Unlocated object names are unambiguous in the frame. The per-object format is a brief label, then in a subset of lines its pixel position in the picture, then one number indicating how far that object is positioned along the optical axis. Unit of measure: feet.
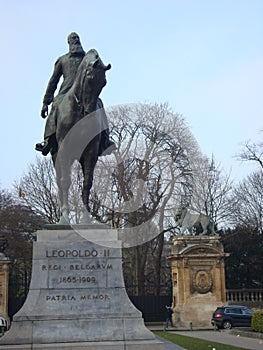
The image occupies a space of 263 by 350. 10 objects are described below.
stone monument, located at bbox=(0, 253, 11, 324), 97.66
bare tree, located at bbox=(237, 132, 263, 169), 130.11
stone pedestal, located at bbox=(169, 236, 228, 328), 100.83
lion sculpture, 106.52
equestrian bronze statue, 34.81
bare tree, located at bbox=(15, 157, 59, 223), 120.67
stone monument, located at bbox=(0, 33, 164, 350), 31.04
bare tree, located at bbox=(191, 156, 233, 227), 124.36
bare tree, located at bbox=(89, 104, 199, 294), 113.91
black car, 88.74
